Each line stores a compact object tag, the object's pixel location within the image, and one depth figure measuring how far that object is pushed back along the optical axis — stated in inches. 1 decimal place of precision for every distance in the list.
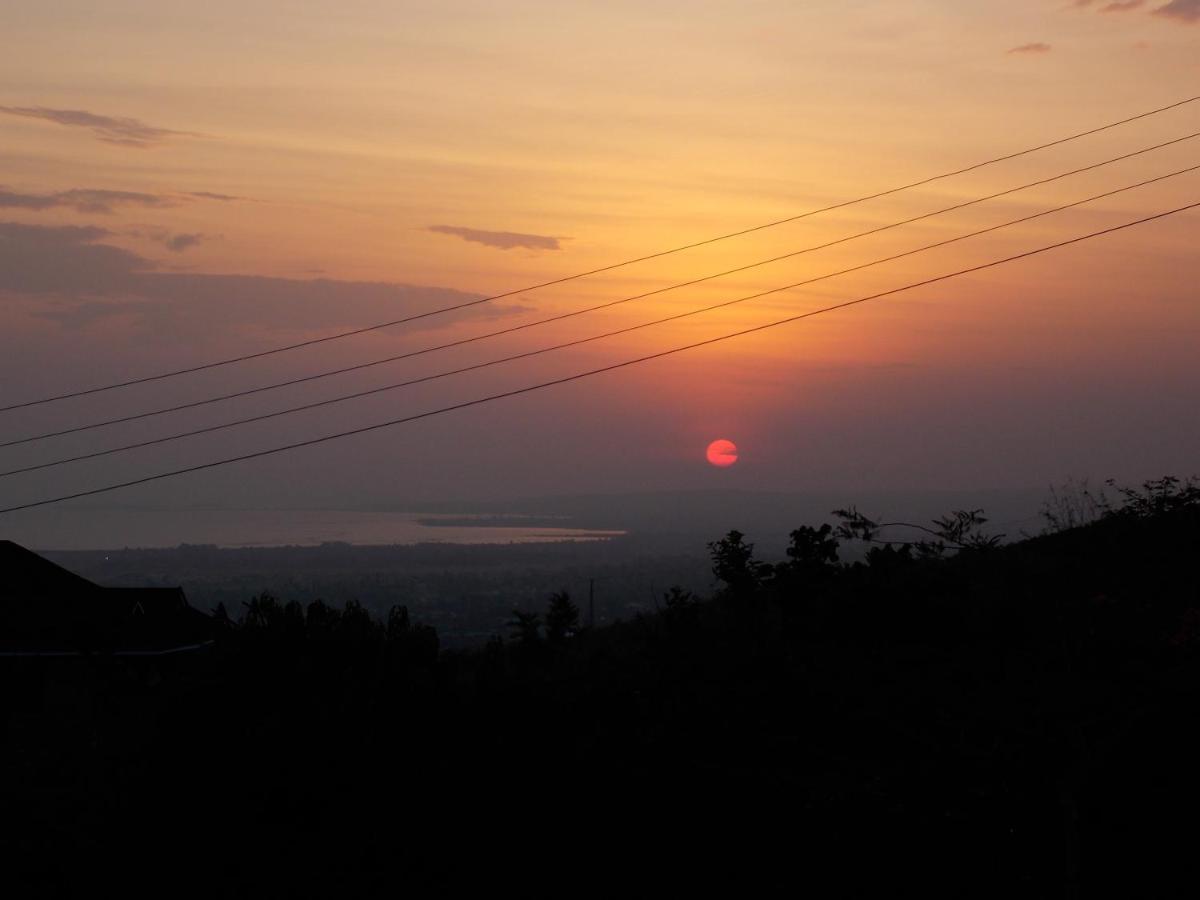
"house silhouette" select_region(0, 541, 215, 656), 1334.9
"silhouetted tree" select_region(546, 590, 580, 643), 1206.4
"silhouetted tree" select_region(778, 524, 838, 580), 1025.5
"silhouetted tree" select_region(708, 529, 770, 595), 1058.1
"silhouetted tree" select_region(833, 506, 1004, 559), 1055.0
